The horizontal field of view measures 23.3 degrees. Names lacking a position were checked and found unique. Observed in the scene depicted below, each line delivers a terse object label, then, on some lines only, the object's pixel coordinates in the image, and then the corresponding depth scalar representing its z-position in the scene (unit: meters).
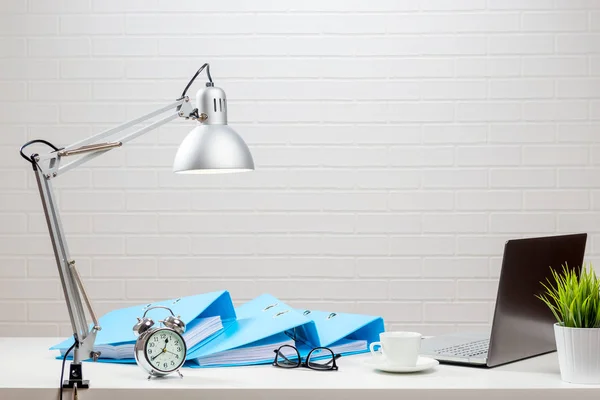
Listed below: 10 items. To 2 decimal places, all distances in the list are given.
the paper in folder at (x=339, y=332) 3.15
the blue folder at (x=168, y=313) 3.08
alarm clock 2.86
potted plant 2.79
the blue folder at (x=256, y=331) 3.04
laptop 2.97
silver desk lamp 2.84
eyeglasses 2.97
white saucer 2.88
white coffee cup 2.88
